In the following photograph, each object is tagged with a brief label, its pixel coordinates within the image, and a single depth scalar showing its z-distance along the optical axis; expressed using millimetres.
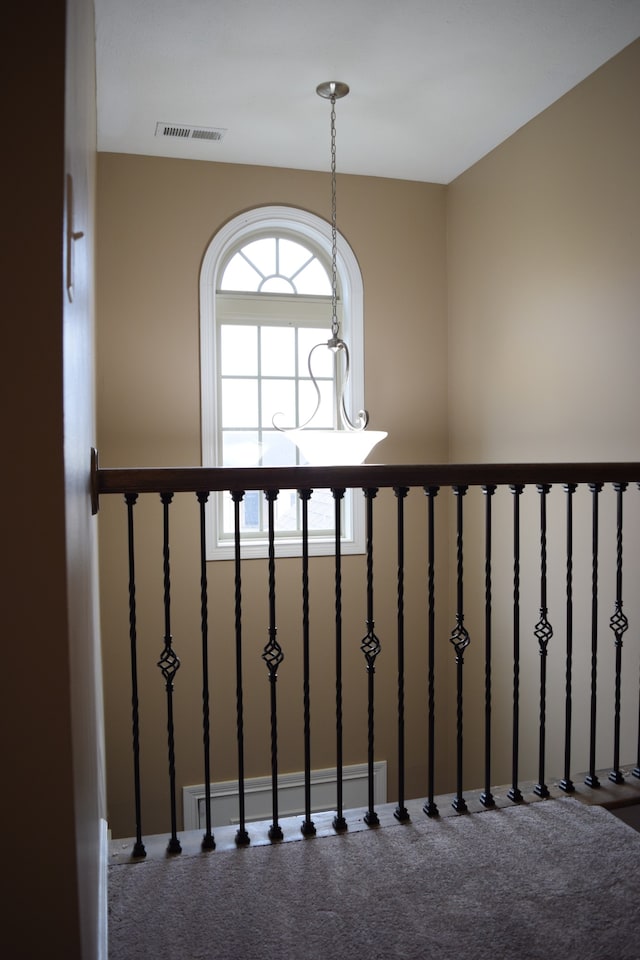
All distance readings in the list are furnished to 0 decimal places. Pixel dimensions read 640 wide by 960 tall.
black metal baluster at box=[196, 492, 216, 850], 1725
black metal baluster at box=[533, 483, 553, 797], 1975
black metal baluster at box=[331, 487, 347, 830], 1798
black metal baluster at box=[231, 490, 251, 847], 1753
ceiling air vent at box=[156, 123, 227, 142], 3707
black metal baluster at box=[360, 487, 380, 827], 1821
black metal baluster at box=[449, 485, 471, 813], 1896
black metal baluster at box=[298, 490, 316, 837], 1794
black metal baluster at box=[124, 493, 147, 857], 1687
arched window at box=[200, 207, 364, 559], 4336
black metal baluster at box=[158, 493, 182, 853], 1708
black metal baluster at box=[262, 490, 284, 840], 1769
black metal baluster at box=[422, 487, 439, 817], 1871
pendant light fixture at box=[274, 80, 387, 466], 3053
